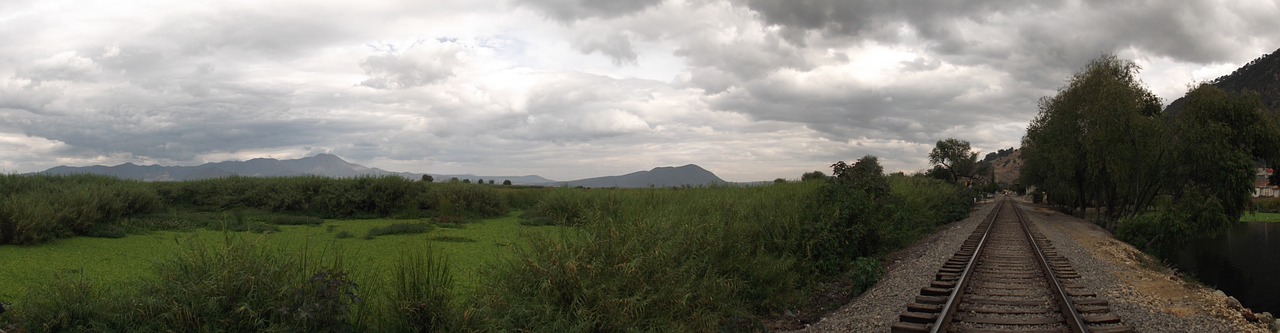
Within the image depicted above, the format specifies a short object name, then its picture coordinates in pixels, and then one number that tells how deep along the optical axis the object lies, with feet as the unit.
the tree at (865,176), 50.72
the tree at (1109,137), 104.53
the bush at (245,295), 18.58
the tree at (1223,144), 91.56
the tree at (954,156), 323.98
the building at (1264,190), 282.60
